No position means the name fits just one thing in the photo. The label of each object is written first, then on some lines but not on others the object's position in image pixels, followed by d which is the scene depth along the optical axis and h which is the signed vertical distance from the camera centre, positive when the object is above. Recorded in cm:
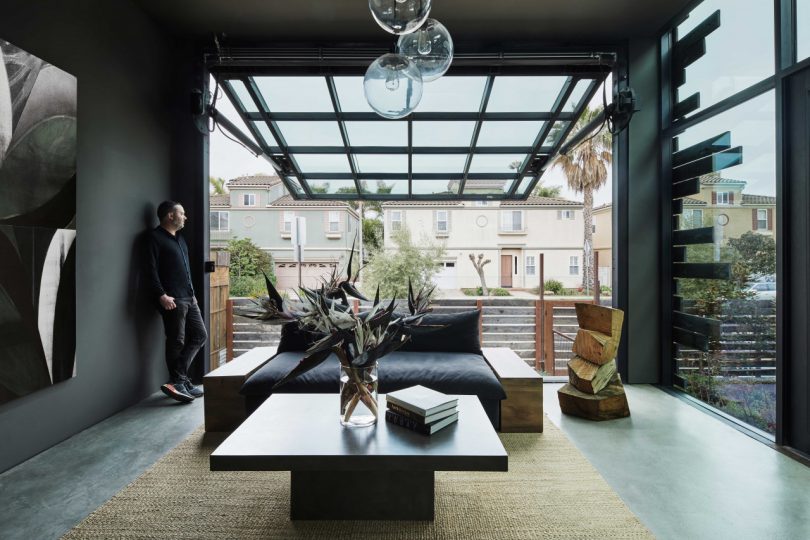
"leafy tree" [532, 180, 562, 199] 1422 +247
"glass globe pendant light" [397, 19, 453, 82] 188 +94
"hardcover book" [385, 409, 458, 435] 170 -60
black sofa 259 -63
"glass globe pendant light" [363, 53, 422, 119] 176 +74
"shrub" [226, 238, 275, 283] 895 +21
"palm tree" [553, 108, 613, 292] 1057 +246
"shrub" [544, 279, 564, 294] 1168 -48
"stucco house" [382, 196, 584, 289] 1080 +84
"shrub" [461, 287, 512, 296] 992 -53
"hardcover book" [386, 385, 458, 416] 172 -52
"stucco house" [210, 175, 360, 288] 974 +110
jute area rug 169 -99
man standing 330 -20
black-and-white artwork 216 +25
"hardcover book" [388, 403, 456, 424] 171 -57
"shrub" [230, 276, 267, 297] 764 -28
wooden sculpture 296 -73
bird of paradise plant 162 -23
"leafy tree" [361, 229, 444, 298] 809 +5
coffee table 151 -63
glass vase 176 -52
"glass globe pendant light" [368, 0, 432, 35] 150 +87
